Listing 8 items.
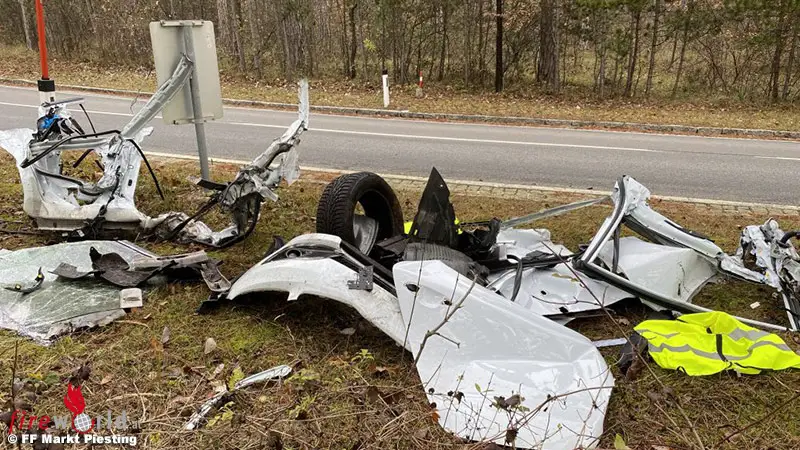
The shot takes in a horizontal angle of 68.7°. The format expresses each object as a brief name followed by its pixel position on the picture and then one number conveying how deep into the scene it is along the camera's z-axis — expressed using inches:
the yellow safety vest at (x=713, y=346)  125.3
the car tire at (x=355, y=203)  167.5
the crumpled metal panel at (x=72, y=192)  195.3
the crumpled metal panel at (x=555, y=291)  147.9
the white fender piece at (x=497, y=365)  105.0
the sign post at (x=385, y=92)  612.4
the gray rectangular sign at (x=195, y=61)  227.9
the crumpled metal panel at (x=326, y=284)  126.3
